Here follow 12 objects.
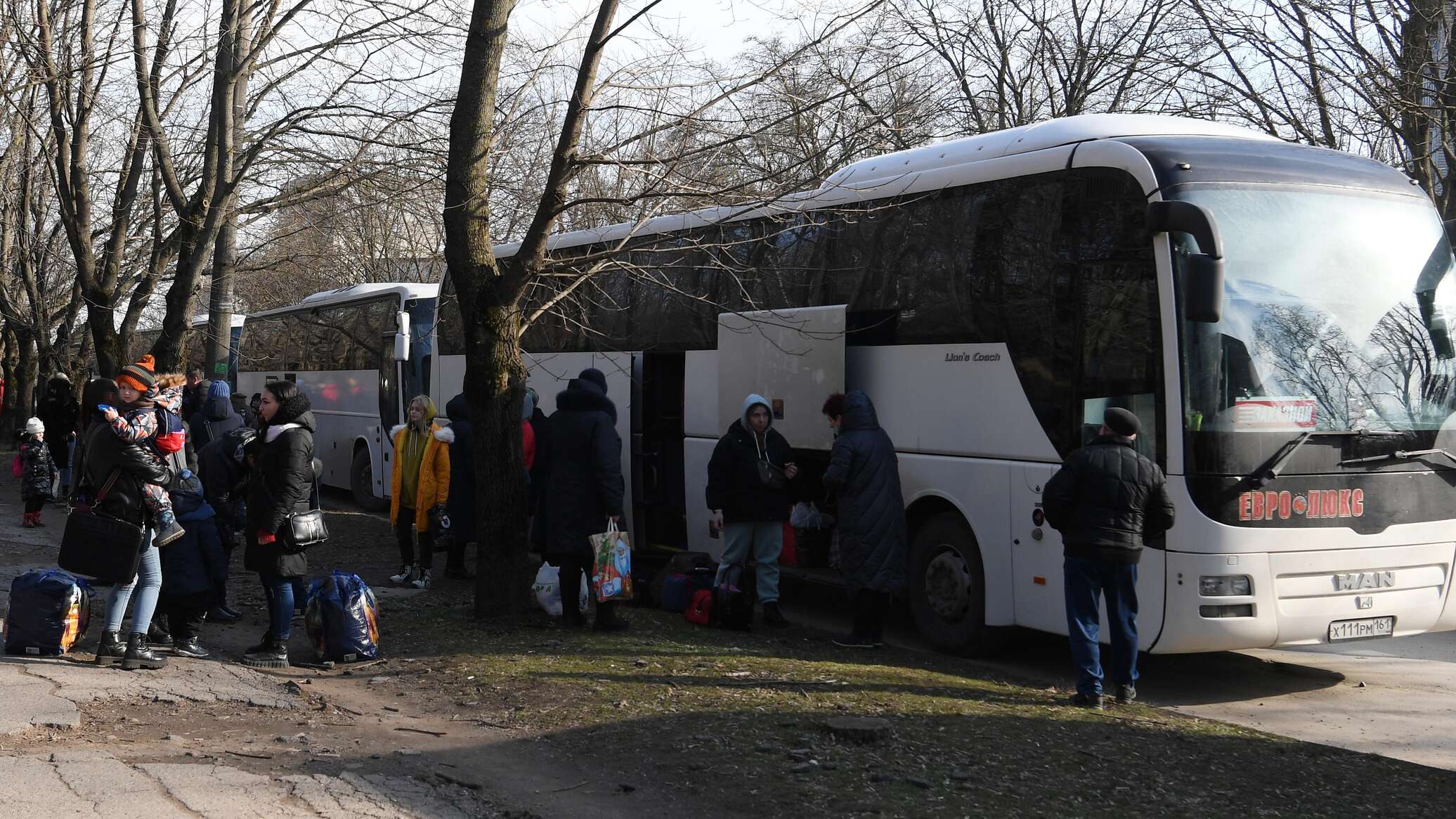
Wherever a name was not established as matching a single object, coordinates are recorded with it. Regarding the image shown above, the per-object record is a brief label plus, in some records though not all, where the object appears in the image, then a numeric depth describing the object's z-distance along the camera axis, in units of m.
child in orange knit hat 7.70
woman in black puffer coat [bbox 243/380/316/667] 8.05
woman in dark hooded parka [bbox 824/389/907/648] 8.96
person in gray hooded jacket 9.65
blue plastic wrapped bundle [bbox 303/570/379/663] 8.17
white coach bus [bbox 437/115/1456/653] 7.64
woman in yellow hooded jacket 11.24
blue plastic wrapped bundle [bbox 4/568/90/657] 7.86
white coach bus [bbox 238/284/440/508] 18.69
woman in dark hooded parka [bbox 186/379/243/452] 11.66
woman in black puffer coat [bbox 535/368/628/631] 9.11
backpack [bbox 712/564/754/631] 9.52
